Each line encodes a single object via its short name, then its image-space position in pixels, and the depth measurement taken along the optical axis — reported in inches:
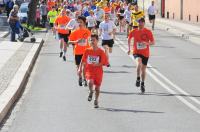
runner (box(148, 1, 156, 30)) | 1663.9
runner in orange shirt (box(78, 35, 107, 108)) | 576.4
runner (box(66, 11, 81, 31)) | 825.0
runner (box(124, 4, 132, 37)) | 1434.1
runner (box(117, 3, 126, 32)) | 1606.1
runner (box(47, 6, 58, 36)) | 1230.9
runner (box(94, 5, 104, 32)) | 1371.8
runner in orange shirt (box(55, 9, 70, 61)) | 950.4
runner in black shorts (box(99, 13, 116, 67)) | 890.7
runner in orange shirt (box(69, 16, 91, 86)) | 702.6
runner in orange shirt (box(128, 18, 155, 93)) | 684.1
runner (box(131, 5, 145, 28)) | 1266.7
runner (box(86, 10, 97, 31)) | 1085.4
